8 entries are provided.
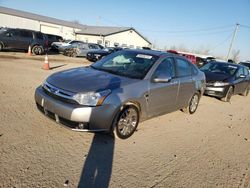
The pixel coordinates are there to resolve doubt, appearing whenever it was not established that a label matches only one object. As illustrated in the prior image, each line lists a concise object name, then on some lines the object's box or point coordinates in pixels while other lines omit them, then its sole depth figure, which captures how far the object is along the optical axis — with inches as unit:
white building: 1294.4
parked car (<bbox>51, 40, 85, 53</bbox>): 709.3
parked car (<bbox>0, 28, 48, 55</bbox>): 531.6
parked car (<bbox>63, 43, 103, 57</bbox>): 701.5
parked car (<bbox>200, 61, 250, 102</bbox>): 295.8
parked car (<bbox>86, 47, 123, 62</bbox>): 613.3
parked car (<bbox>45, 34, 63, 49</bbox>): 638.7
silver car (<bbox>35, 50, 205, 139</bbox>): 122.4
